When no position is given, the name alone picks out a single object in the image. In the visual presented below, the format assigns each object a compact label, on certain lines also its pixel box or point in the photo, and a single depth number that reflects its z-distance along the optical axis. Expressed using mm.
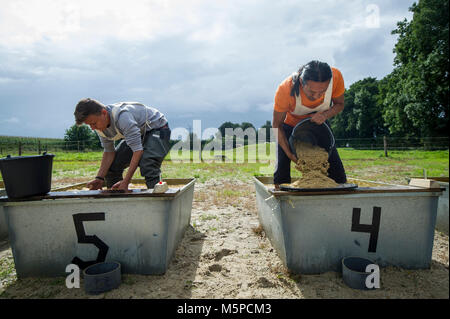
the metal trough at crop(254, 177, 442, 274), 2098
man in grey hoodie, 2594
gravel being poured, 2270
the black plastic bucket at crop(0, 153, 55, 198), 2102
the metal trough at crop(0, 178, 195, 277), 2176
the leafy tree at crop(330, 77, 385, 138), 42750
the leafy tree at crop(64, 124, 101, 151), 25531
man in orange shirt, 2377
